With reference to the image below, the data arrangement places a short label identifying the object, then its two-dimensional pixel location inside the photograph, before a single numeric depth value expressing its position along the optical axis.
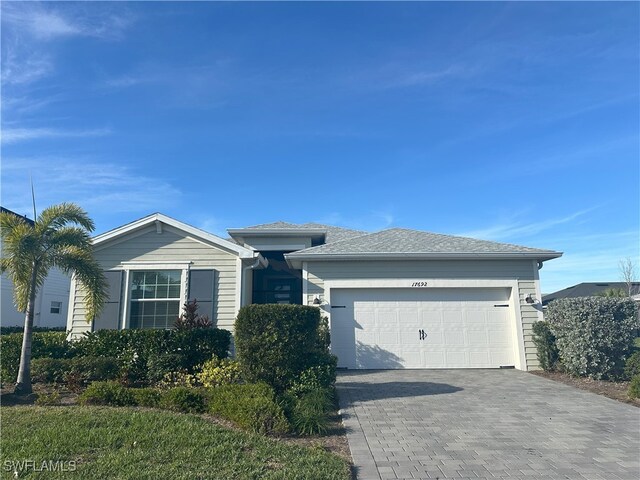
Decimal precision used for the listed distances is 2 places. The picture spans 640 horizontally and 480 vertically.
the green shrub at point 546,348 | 10.78
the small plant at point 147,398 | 6.58
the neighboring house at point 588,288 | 24.80
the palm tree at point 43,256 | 7.60
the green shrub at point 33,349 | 8.79
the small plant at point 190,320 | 9.80
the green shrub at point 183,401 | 6.37
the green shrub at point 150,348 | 8.91
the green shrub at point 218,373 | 8.32
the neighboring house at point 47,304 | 17.69
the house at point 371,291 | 11.19
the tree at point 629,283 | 27.92
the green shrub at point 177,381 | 8.52
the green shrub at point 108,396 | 6.68
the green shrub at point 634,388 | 7.85
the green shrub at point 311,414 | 5.57
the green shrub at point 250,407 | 5.41
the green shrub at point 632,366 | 9.23
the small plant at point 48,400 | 6.79
